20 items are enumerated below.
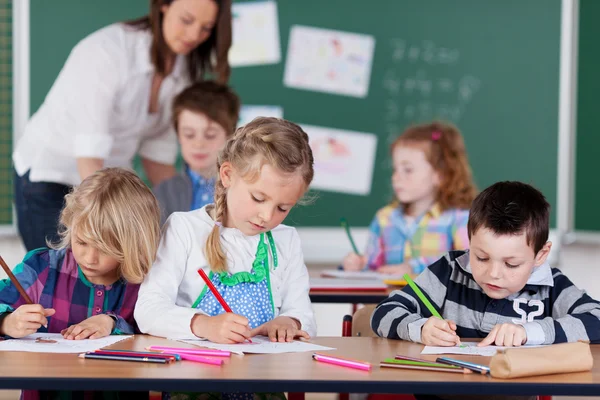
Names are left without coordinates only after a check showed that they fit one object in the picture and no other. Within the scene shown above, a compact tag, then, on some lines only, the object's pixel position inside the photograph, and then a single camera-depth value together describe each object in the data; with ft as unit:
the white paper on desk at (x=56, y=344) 11.80
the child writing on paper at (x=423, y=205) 18.14
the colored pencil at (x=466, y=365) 10.68
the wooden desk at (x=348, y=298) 16.34
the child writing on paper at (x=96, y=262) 13.94
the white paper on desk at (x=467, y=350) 11.97
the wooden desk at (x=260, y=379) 10.02
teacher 17.26
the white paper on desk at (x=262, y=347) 12.00
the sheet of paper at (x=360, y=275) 17.31
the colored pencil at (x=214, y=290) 12.93
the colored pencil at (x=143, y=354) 11.09
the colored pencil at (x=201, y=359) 10.96
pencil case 10.41
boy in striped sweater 12.82
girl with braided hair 13.87
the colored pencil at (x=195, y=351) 11.42
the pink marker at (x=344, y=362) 10.86
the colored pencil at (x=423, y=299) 13.62
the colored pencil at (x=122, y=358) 10.97
